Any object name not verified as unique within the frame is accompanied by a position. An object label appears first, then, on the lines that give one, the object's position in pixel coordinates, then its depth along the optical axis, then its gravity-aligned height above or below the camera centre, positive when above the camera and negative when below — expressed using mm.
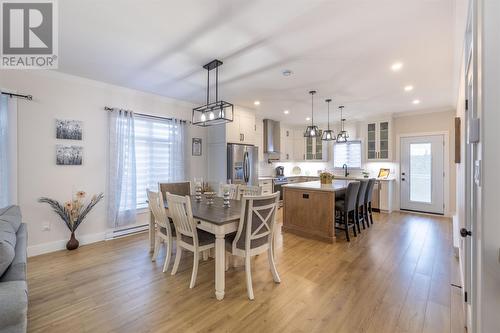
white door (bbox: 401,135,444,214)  5562 -218
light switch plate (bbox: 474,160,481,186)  1128 -32
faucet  6977 -192
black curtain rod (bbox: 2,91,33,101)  3005 +935
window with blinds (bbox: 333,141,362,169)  6855 +324
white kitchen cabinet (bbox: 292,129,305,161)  7930 +686
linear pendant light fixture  2974 +736
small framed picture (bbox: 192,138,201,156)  5184 +406
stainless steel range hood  6641 +781
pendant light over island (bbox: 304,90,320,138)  4277 +621
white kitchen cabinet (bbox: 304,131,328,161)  7449 +514
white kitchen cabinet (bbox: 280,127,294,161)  7504 +709
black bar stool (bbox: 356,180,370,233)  4157 -681
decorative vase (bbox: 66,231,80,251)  3463 -1204
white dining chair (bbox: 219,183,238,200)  3736 -421
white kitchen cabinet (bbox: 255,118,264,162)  6416 +852
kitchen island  3762 -795
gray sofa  1161 -671
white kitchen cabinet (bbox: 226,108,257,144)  5154 +863
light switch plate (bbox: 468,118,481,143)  1206 +187
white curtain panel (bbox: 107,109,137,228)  3914 -96
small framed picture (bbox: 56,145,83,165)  3477 +152
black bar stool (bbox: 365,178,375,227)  4559 -743
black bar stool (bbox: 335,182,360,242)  3771 -674
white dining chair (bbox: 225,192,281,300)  2254 -696
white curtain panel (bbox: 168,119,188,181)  4711 +267
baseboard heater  3968 -1225
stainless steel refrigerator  5039 +16
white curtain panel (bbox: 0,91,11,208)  2953 +137
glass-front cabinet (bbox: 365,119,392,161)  6090 +677
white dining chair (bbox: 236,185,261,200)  3353 -393
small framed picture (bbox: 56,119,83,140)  3467 +552
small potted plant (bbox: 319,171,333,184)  4641 -271
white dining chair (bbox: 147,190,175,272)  2771 -743
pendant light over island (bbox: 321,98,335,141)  4590 +600
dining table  2229 -620
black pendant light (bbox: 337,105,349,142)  5024 +626
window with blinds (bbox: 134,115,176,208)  4355 +258
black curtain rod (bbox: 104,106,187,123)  3879 +951
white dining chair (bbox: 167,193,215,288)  2404 -753
